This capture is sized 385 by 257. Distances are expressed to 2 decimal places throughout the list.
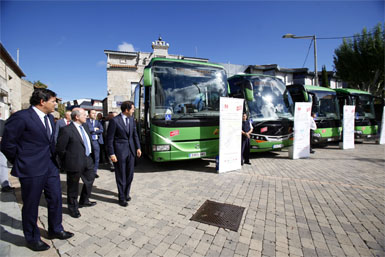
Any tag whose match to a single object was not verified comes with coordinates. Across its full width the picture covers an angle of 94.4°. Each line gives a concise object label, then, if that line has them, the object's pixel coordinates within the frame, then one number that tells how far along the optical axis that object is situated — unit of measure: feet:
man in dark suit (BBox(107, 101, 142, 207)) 11.60
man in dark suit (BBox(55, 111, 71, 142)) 18.12
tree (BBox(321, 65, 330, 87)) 81.05
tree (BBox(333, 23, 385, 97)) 55.31
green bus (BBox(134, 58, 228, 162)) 17.76
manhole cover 9.59
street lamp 41.99
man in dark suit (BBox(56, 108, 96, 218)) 9.82
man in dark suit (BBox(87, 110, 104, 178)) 17.72
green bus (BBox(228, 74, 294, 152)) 23.25
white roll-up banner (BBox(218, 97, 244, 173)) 18.39
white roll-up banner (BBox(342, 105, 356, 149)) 30.81
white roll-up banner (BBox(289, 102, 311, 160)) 24.24
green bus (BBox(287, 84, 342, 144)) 31.14
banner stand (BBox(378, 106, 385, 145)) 37.47
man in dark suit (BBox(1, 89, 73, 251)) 7.07
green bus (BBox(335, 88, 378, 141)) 36.29
